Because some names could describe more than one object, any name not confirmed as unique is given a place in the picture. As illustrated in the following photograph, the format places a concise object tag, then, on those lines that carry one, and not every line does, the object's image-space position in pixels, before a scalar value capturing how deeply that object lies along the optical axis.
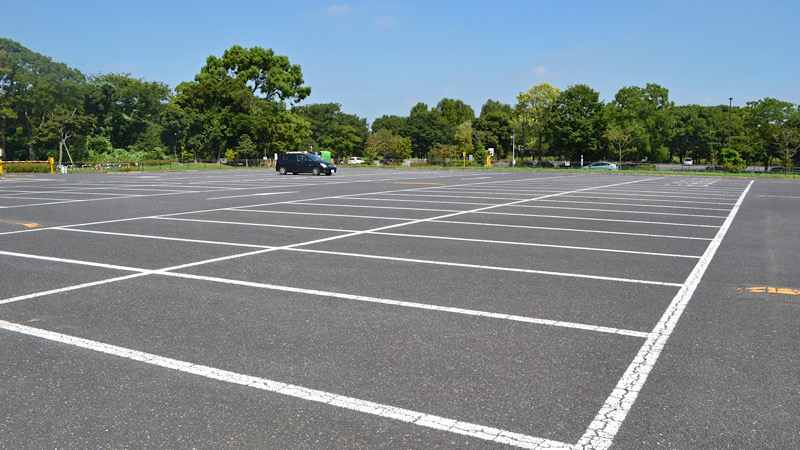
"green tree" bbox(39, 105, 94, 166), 66.00
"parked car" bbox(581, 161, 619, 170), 58.31
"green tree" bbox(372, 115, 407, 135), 123.85
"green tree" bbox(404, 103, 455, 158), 120.12
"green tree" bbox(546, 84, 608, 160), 69.69
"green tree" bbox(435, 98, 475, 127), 155.65
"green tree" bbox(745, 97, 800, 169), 60.21
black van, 39.59
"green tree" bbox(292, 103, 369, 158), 113.06
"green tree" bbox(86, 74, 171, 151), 74.88
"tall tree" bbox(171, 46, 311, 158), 67.38
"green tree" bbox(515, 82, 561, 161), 80.56
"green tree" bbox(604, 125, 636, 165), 69.12
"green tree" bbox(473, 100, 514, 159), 94.12
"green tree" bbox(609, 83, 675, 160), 77.19
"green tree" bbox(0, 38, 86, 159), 67.75
